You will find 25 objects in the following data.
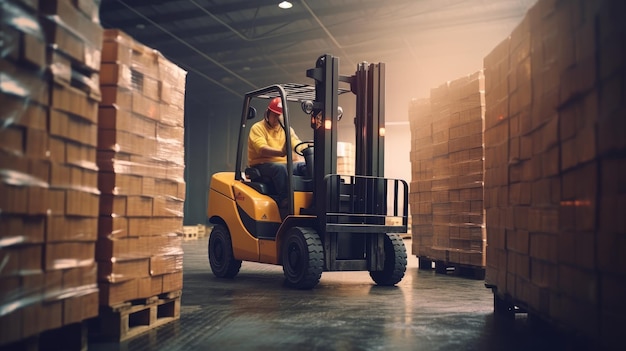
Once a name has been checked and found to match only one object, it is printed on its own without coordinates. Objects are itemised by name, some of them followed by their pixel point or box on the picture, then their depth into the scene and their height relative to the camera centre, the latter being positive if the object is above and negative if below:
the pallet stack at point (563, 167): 2.36 +0.27
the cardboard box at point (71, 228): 2.64 -0.06
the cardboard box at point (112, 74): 3.30 +0.76
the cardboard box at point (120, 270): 3.23 -0.29
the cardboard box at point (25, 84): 2.36 +0.53
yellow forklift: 6.13 +0.14
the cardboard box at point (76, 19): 2.64 +0.89
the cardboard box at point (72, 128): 2.64 +0.39
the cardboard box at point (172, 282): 3.85 -0.42
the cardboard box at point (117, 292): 3.21 -0.41
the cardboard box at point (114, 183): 3.29 +0.17
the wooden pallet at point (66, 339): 2.95 -0.60
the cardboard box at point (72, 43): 2.62 +0.78
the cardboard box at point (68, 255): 2.62 -0.18
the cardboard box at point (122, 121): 3.30 +0.53
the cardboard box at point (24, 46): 2.35 +0.66
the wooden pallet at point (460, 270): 7.03 -0.58
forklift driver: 6.67 +0.75
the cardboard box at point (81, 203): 2.76 +0.06
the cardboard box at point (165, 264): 3.68 -0.29
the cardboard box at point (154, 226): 3.47 -0.06
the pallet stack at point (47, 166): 2.36 +0.21
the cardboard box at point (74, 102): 2.65 +0.51
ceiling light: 12.69 +4.45
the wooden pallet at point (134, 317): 3.34 -0.60
